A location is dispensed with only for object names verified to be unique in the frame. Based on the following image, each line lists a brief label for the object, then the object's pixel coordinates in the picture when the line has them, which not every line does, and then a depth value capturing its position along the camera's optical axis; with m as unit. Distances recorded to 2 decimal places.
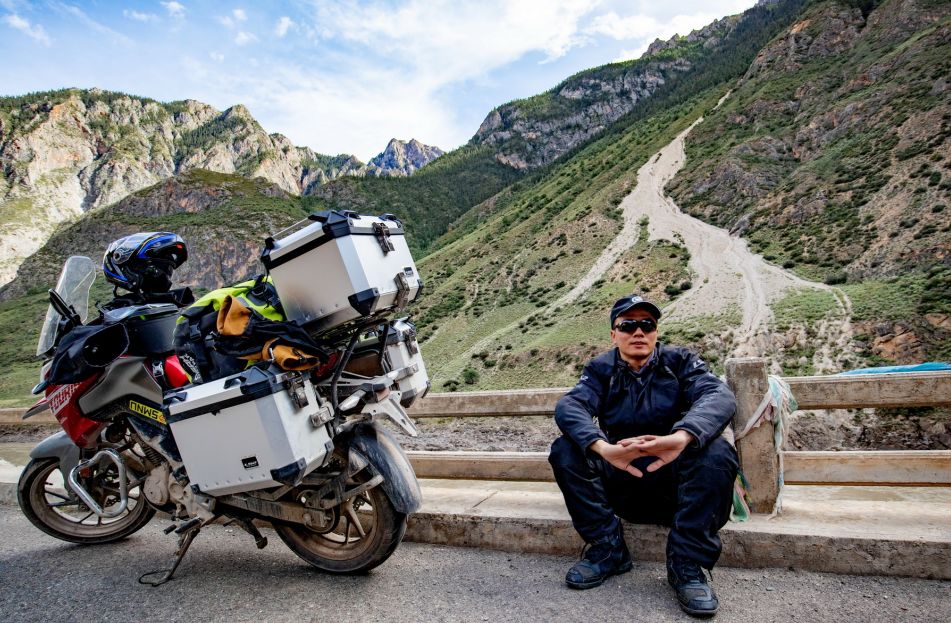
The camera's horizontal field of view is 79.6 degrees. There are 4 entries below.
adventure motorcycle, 3.02
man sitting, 2.90
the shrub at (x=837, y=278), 38.50
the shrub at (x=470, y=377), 37.22
